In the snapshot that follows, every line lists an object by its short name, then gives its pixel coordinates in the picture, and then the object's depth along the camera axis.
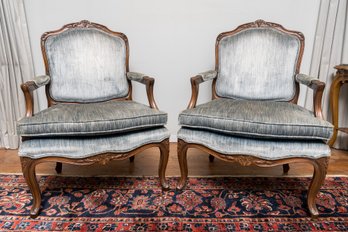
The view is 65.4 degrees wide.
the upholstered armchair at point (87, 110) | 1.33
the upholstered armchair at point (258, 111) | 1.34
